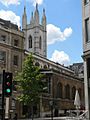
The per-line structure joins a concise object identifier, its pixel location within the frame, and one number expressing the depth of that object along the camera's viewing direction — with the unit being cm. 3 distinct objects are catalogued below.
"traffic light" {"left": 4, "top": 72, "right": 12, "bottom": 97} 1453
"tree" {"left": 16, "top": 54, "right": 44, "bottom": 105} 4844
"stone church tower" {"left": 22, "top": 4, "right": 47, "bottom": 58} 13738
